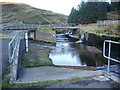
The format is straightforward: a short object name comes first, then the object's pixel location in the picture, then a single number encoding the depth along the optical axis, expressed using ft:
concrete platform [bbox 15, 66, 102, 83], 13.25
